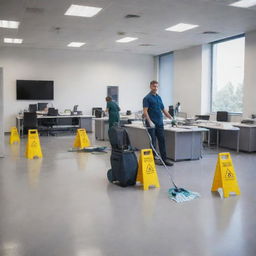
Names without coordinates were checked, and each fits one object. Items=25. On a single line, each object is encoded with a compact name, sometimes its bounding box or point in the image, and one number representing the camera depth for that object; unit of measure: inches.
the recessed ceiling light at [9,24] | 312.5
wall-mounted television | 465.1
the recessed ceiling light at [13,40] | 404.2
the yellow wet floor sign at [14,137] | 368.5
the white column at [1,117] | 269.0
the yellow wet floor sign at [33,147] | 268.5
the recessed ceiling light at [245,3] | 242.8
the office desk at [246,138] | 296.8
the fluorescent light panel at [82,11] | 264.7
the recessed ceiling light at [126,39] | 399.0
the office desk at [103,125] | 386.6
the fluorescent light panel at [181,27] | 326.6
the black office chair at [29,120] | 410.2
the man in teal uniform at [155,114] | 234.1
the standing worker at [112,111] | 325.4
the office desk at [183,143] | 257.0
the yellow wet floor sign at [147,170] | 174.7
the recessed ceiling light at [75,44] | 435.2
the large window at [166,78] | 515.5
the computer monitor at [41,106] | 464.8
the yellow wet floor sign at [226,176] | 164.2
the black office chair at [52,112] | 440.1
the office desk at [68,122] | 439.2
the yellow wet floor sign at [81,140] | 318.3
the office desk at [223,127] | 289.8
